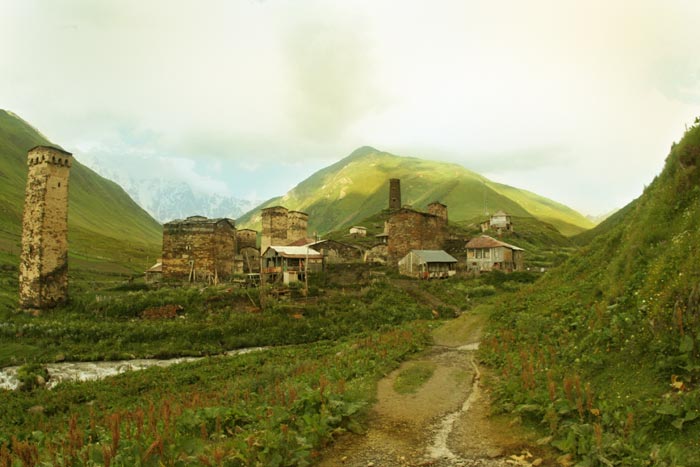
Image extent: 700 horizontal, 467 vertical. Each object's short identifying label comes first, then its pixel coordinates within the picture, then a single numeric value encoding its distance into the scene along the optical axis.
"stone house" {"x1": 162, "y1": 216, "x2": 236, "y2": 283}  53.59
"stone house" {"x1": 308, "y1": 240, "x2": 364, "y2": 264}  62.28
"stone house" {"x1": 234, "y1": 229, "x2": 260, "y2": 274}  66.50
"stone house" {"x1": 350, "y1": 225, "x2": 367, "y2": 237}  96.56
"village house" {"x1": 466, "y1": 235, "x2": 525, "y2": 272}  54.44
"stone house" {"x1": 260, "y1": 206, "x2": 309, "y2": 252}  77.38
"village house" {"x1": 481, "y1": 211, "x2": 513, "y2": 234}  90.81
